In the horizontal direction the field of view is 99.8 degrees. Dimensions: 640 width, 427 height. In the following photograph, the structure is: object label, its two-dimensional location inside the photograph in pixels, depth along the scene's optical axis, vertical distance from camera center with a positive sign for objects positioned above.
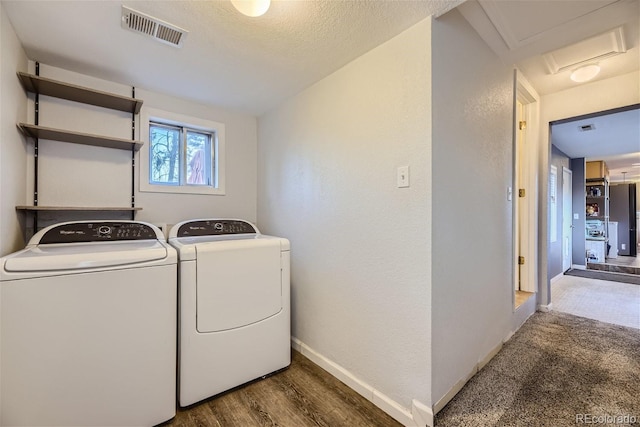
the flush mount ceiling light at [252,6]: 1.22 +0.96
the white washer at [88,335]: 1.17 -0.58
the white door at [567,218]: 4.85 -0.09
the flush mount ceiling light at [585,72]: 2.24 +1.20
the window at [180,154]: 2.29 +0.57
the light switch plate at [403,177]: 1.48 +0.21
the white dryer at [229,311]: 1.60 -0.63
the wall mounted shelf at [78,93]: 1.69 +0.84
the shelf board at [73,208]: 1.67 +0.04
